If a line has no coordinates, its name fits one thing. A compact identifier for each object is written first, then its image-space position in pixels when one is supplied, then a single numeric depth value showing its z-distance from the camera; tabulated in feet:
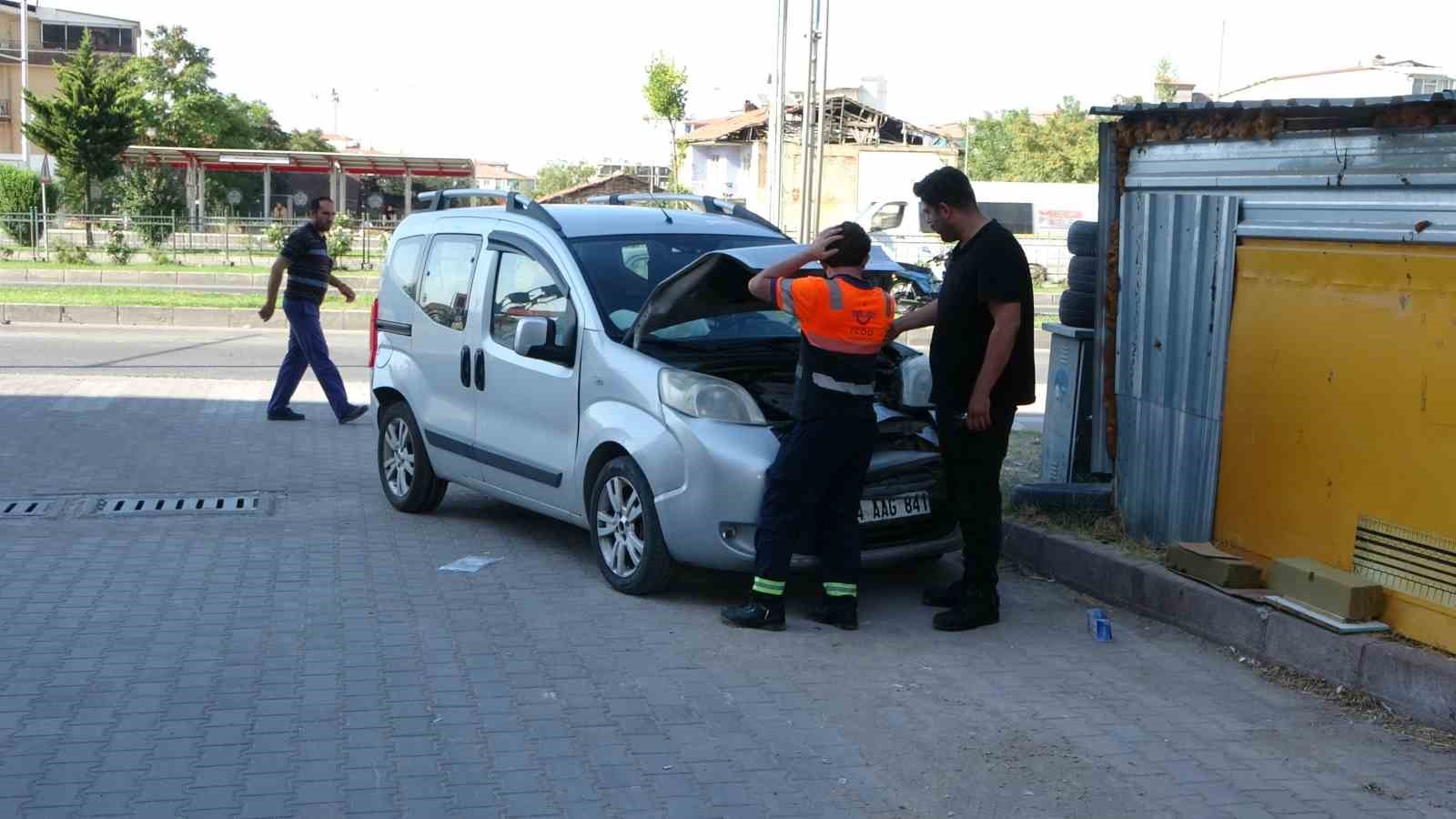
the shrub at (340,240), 97.09
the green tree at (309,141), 249.96
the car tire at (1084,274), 26.76
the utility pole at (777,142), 73.15
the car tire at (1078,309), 26.58
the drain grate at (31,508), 27.71
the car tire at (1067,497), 24.67
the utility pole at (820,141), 70.78
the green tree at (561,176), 286.05
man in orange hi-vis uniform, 19.40
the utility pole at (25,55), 158.51
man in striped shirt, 37.93
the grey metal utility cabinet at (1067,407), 26.37
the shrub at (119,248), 105.60
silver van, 20.89
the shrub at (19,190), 160.35
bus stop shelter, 150.20
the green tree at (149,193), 149.89
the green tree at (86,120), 140.26
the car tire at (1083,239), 26.58
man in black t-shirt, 19.47
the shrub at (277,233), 113.33
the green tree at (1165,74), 236.22
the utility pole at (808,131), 71.20
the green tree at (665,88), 191.11
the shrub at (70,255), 104.53
